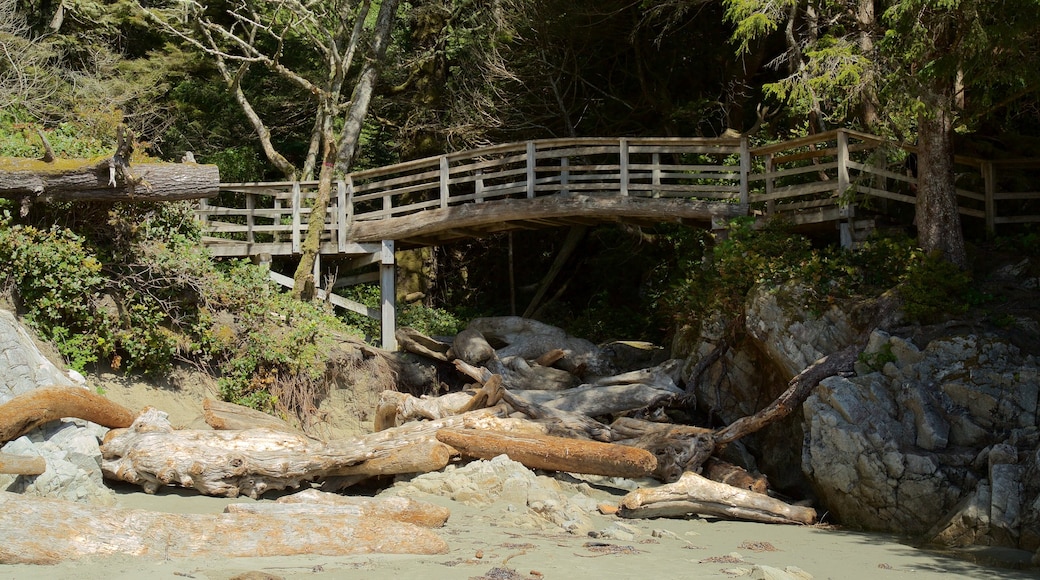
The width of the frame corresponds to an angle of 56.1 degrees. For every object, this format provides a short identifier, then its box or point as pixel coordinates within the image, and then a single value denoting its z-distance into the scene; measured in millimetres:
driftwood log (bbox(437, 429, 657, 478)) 10375
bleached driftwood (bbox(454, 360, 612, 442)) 11820
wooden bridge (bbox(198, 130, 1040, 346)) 13773
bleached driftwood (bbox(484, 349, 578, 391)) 14445
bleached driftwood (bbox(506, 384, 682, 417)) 13148
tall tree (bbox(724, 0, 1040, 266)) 10414
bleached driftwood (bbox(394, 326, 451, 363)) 15609
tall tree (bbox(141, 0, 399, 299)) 17953
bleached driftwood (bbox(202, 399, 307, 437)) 10906
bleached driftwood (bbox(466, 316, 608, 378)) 15125
